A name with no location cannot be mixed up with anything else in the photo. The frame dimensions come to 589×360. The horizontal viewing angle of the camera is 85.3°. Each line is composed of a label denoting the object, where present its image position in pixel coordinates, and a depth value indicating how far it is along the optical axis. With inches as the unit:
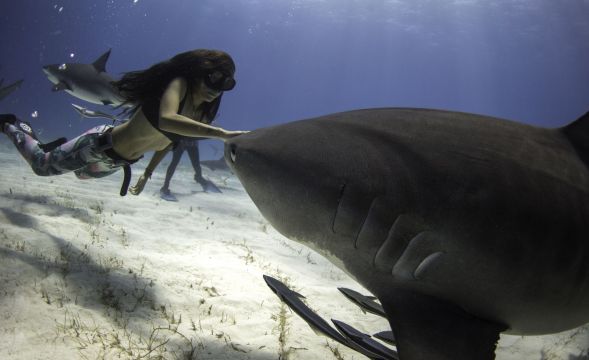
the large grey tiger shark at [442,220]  55.2
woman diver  149.8
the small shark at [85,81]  292.0
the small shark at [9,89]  369.9
